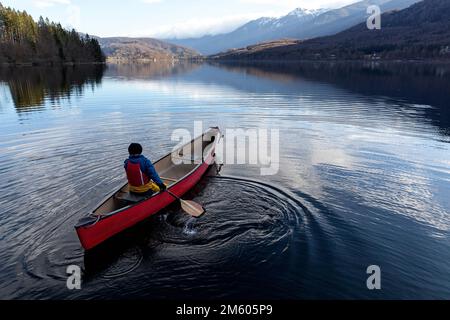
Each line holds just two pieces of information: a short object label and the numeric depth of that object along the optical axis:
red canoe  10.14
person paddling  11.60
